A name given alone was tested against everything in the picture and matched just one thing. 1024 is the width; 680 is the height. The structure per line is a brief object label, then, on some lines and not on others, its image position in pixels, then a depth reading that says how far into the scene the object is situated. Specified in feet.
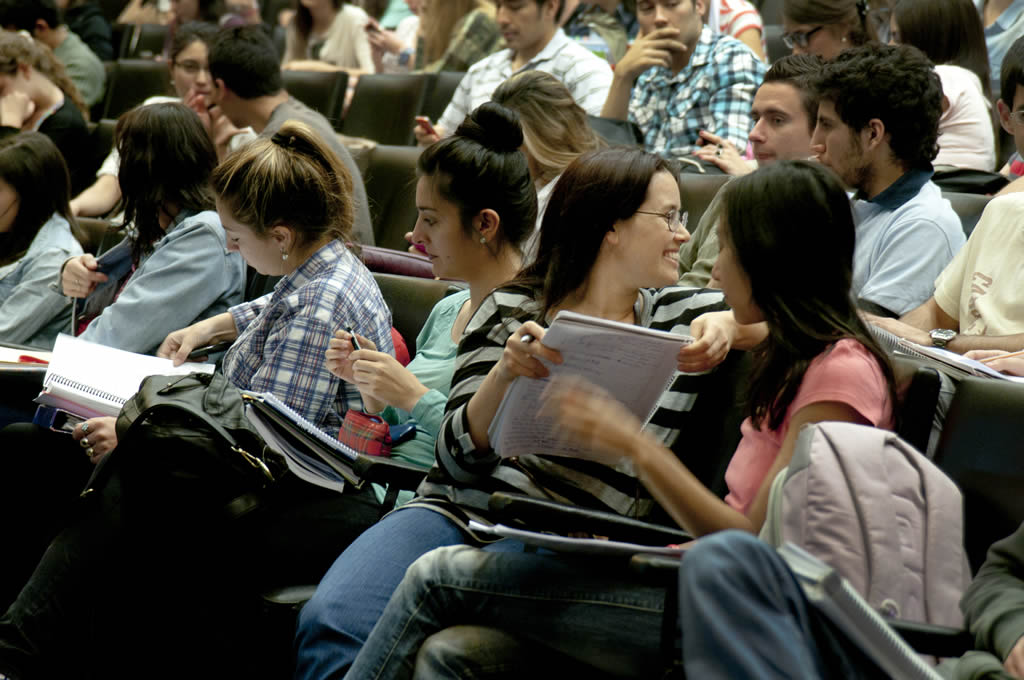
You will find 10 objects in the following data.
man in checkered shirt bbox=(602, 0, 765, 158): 24.61
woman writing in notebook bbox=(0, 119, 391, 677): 14.26
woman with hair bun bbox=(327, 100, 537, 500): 15.72
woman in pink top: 10.57
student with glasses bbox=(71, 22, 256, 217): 30.39
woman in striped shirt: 12.56
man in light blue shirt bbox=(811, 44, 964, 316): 16.61
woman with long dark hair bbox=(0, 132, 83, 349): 22.34
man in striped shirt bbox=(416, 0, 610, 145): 27.86
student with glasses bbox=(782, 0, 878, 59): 23.85
